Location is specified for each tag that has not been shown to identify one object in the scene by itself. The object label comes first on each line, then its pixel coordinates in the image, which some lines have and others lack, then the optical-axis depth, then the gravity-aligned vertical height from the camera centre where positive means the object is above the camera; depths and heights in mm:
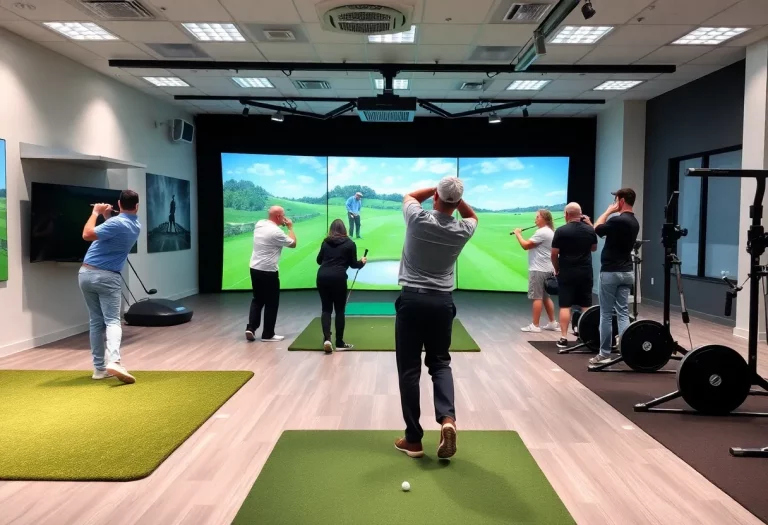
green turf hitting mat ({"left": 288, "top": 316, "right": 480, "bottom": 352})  6558 -1475
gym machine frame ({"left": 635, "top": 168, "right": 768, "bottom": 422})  3750 -1005
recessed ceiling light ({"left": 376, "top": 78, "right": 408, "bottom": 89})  9102 +2199
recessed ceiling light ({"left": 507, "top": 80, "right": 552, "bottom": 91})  8969 +2170
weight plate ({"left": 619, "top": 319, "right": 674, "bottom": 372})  5164 -1117
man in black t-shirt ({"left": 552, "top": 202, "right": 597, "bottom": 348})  6113 -386
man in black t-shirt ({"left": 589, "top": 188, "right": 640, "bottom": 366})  5215 -305
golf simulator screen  12289 +358
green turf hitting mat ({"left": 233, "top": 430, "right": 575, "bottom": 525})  2672 -1382
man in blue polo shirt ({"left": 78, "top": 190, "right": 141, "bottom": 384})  4816 -479
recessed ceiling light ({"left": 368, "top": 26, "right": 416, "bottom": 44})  6887 +2204
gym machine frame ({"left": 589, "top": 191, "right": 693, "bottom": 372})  5152 -1121
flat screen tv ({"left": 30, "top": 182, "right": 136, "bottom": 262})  6574 -61
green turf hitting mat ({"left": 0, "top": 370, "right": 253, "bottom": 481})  3225 -1413
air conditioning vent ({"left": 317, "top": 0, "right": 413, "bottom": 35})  5324 +1934
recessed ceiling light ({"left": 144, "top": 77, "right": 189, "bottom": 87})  8828 +2121
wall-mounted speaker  10562 +1611
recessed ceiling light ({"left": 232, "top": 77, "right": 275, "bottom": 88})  9016 +2168
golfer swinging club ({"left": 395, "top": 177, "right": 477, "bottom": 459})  3178 -434
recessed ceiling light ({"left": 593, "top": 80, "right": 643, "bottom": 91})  9047 +2197
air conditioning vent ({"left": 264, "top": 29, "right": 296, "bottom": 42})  6738 +2185
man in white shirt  6746 -602
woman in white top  7379 -526
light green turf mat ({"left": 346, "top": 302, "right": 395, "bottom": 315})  9366 -1526
